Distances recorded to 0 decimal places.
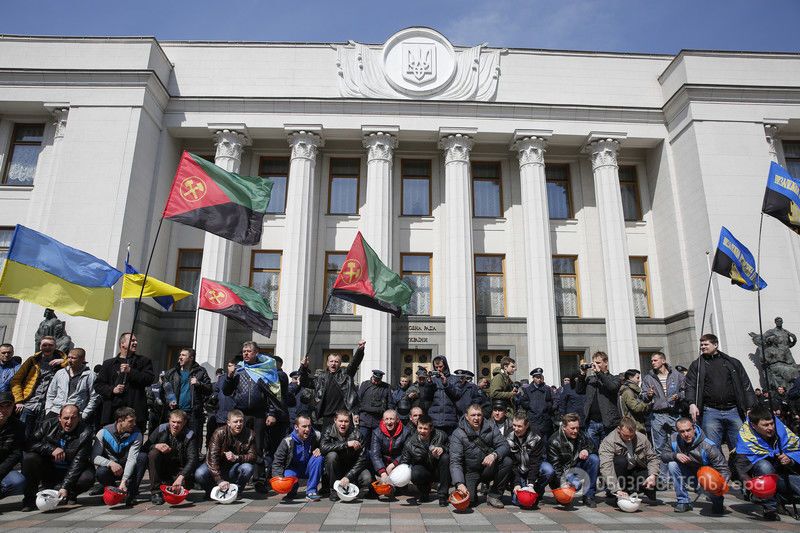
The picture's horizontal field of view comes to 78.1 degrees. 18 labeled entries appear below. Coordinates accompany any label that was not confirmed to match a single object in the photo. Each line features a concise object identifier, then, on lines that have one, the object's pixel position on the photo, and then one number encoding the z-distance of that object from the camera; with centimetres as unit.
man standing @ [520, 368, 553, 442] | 894
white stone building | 1683
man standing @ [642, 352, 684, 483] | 828
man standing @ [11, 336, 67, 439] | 723
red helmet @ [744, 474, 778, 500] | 581
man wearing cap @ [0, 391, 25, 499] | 622
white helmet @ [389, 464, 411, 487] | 667
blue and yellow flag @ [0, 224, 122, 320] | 743
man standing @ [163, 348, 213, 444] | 762
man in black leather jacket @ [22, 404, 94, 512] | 630
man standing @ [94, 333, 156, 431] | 739
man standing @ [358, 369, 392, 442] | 832
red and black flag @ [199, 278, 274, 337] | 1196
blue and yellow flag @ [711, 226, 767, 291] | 999
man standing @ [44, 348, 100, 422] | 711
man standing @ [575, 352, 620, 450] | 783
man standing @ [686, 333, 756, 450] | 731
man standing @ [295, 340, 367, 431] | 808
